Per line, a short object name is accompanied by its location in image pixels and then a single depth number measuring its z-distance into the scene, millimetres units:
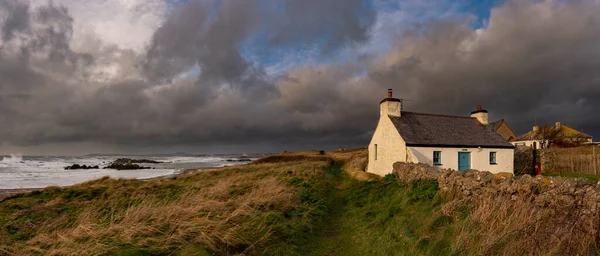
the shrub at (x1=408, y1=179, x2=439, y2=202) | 10398
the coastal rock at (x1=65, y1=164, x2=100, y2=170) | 45188
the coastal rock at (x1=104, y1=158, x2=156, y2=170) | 47781
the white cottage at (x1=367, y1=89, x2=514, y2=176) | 19312
